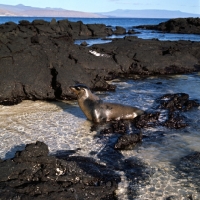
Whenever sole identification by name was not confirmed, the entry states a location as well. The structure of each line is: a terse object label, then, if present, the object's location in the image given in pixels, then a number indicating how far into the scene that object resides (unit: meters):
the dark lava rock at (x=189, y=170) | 6.04
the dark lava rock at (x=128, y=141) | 7.57
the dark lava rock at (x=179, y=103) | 10.88
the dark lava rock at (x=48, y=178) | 4.99
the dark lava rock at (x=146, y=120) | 9.19
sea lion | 9.40
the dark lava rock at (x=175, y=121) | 9.12
